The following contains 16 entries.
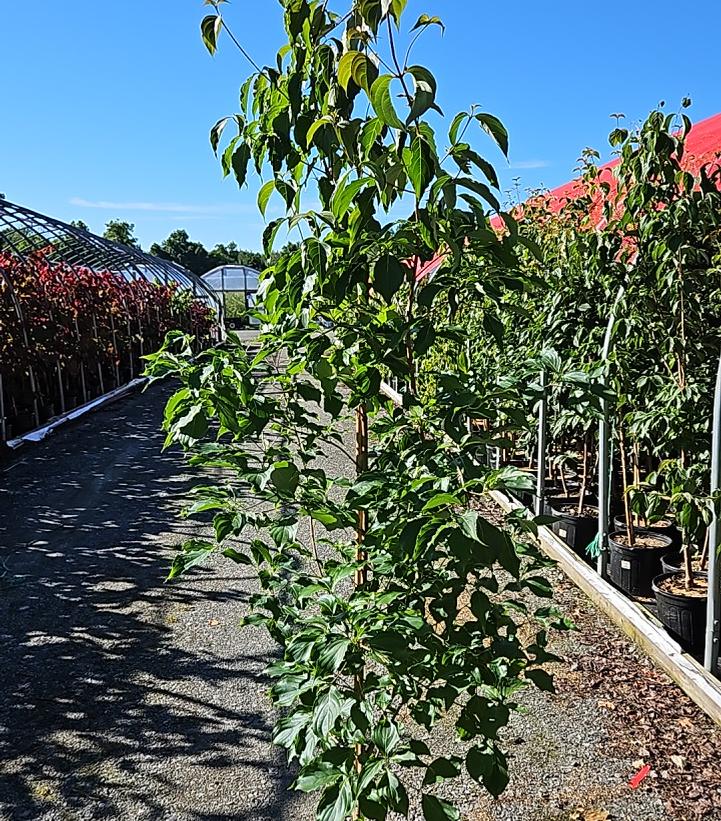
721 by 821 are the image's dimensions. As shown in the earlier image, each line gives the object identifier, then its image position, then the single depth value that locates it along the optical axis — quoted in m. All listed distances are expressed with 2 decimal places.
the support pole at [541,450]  5.09
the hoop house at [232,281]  35.06
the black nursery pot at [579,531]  4.95
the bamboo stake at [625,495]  4.21
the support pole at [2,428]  7.98
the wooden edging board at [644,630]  3.03
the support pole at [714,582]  2.96
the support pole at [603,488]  4.13
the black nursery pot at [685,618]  3.46
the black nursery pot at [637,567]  4.15
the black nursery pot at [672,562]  3.91
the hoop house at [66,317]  8.67
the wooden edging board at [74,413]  8.56
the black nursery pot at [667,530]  4.52
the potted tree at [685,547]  2.94
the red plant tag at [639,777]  2.60
